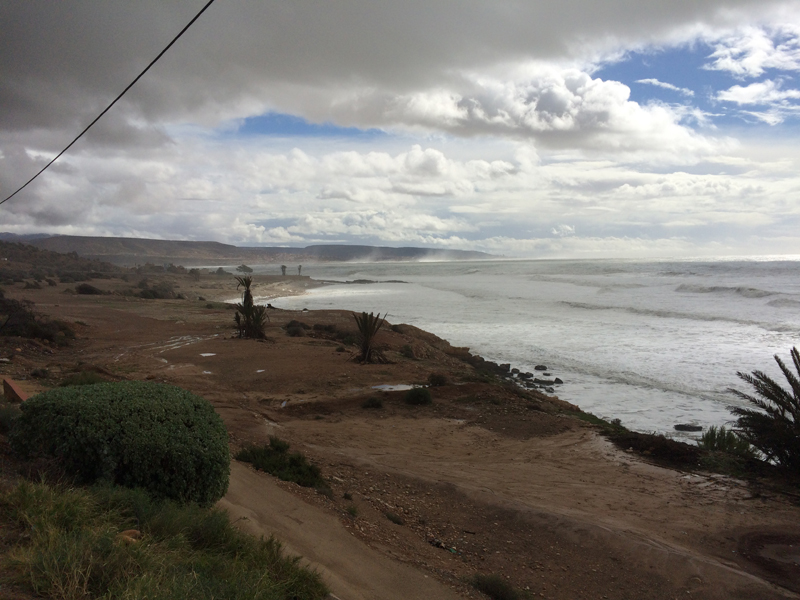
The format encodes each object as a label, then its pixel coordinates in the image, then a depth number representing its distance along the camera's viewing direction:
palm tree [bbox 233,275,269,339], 20.39
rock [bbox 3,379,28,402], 7.20
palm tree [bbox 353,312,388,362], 16.52
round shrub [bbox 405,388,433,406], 12.55
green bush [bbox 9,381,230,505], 4.48
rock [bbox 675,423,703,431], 12.09
